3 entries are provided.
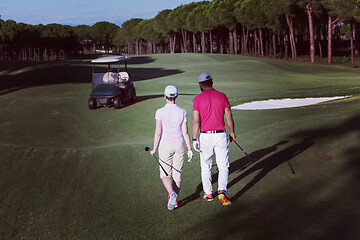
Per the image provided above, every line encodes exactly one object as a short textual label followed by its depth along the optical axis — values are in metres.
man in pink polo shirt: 7.30
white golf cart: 20.45
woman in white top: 7.25
